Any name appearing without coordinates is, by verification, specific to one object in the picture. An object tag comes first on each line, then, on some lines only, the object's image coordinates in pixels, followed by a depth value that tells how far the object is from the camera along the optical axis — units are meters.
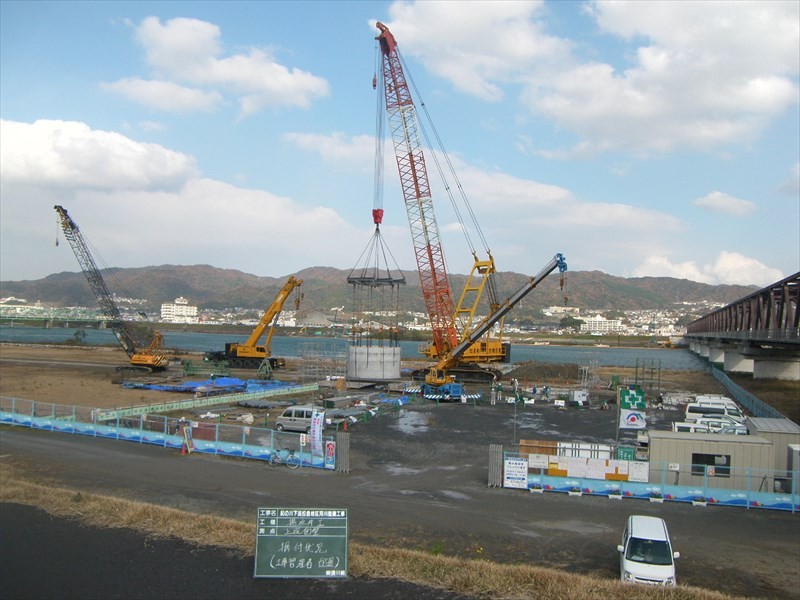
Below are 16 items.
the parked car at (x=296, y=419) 28.05
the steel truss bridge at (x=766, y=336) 58.88
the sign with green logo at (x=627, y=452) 20.12
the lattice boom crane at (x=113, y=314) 66.19
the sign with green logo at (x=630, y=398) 27.18
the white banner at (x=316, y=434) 21.94
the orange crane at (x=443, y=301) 58.94
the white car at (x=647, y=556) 11.37
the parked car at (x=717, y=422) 28.60
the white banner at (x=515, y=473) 19.36
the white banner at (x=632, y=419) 23.64
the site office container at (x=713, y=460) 18.56
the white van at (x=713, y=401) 37.28
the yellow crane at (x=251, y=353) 73.81
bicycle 21.89
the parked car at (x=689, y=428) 27.62
